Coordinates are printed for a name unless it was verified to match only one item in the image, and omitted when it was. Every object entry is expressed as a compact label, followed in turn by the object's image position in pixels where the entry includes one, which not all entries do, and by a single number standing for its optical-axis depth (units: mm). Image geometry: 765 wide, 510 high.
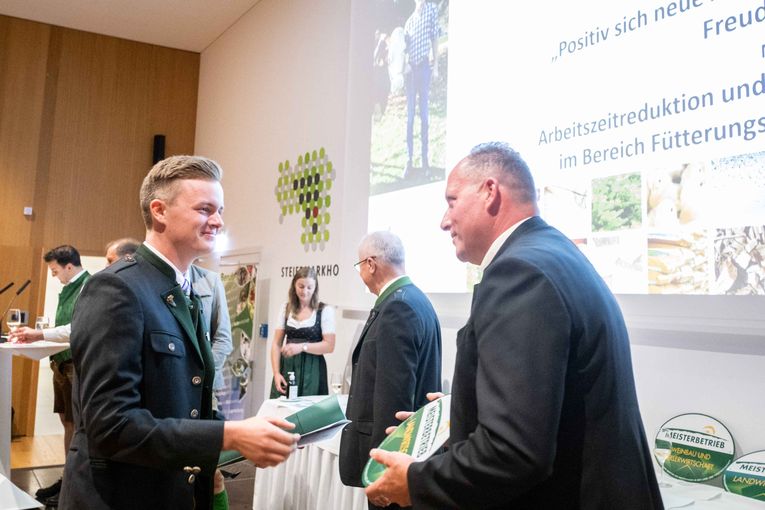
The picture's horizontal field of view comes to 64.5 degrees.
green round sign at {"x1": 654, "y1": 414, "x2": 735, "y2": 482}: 2111
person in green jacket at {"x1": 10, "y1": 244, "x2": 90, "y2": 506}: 4180
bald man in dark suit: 1106
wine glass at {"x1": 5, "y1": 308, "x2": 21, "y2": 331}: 4523
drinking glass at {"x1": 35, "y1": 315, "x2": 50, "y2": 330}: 4805
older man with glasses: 2432
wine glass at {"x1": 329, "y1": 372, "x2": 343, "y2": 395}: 4726
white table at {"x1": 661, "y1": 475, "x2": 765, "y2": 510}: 1860
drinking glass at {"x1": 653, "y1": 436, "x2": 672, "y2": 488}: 2279
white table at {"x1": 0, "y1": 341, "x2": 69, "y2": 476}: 3559
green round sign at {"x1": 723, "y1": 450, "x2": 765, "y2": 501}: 1950
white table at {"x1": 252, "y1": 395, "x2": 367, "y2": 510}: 3179
